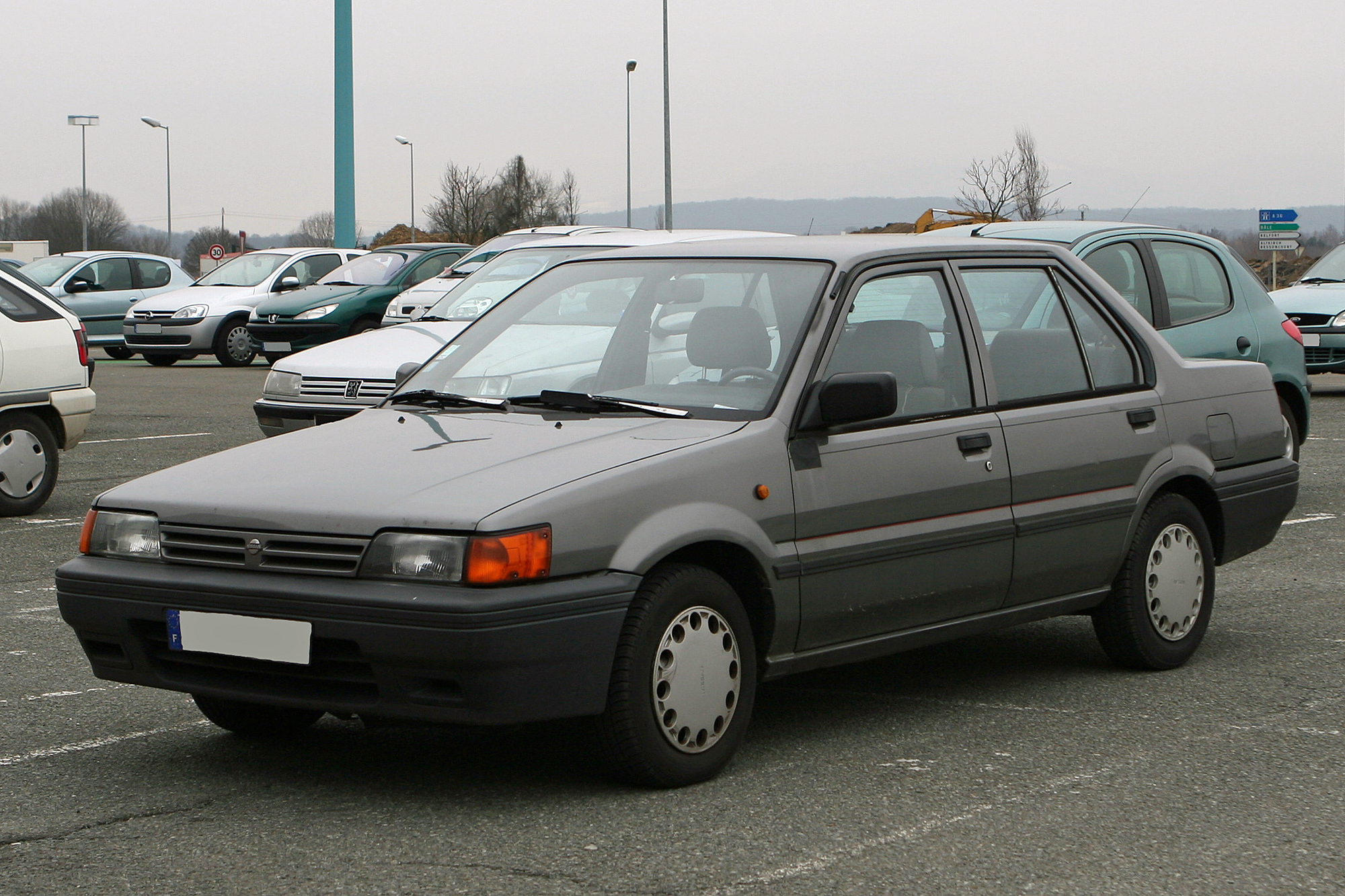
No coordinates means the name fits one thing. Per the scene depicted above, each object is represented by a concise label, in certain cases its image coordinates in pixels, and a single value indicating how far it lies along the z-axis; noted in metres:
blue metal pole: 35.00
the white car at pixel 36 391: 9.88
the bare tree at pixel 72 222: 107.00
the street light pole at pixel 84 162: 73.66
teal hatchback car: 9.66
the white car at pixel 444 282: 16.47
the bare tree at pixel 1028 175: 47.81
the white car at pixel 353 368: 11.19
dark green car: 21.72
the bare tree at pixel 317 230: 109.62
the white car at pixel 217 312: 24.66
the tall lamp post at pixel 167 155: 75.94
